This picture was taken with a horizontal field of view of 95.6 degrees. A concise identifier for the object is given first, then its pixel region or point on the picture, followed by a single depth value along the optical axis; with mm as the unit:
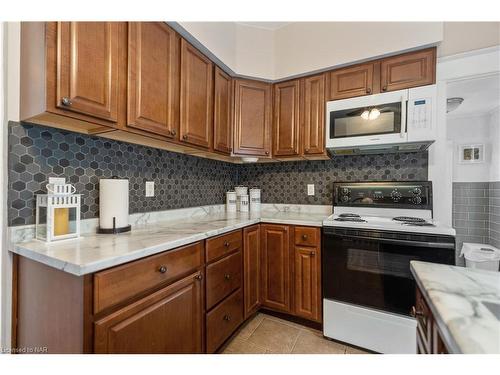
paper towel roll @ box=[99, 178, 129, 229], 1326
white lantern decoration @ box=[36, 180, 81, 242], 1070
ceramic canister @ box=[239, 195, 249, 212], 2463
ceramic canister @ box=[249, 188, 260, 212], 2518
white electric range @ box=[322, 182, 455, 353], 1469
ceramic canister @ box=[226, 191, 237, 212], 2510
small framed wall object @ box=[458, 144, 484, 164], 3279
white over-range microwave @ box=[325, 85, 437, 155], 1669
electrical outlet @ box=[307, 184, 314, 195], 2410
